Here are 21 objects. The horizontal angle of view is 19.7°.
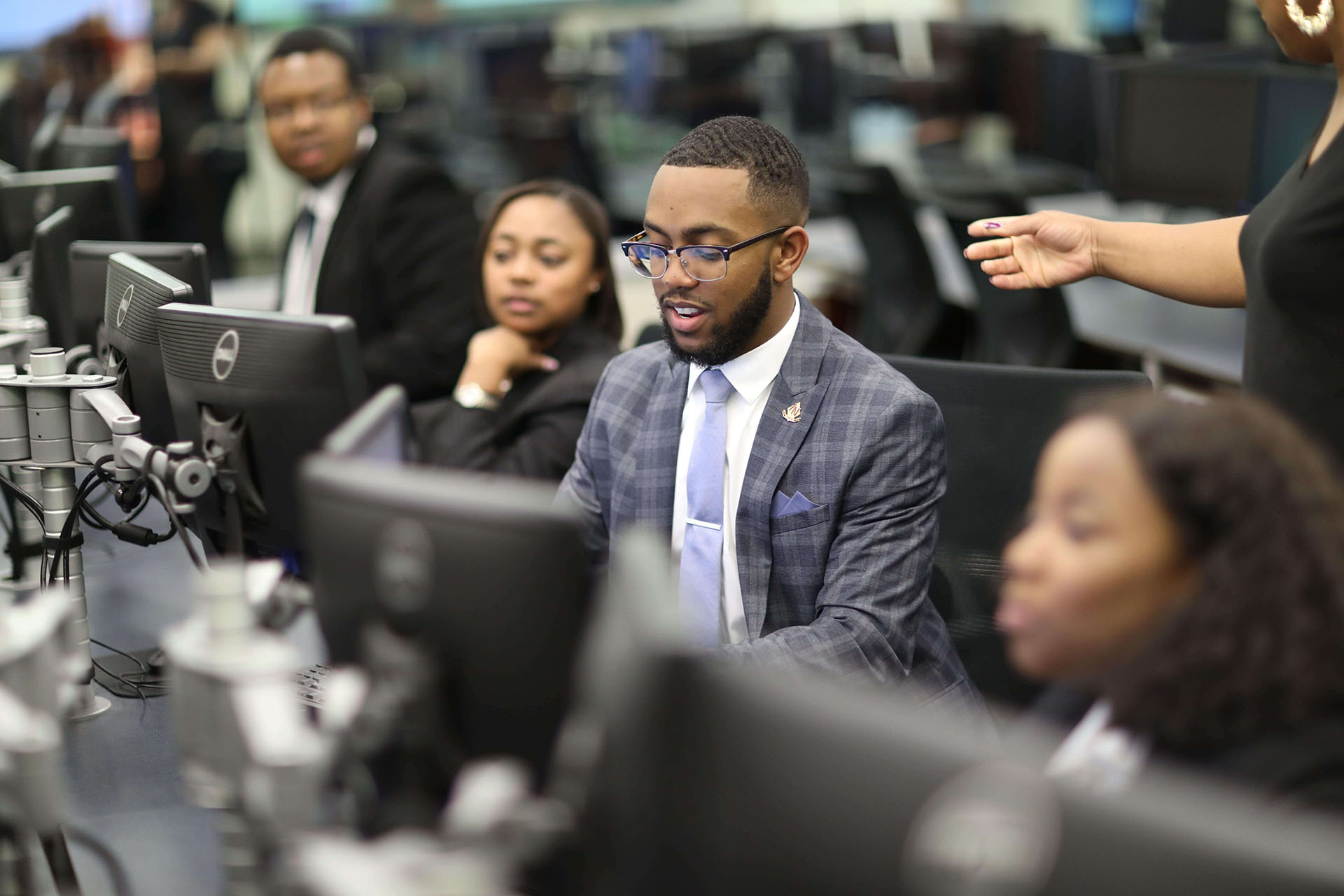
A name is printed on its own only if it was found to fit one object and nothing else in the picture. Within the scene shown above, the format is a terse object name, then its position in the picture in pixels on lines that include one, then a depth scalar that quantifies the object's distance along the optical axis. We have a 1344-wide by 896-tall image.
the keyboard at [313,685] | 3.61
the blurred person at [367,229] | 4.49
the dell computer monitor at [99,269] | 3.84
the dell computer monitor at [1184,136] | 5.78
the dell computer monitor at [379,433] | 3.15
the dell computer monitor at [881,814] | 2.21
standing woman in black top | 3.58
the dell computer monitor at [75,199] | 4.26
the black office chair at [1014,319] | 5.11
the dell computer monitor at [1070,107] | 7.37
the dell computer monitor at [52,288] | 3.97
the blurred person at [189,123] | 8.52
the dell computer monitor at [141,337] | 3.56
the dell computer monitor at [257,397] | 3.38
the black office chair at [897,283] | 5.81
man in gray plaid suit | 3.55
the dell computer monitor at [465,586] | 3.05
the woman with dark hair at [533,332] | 4.02
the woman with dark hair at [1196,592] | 2.96
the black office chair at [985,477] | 3.72
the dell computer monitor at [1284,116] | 5.03
